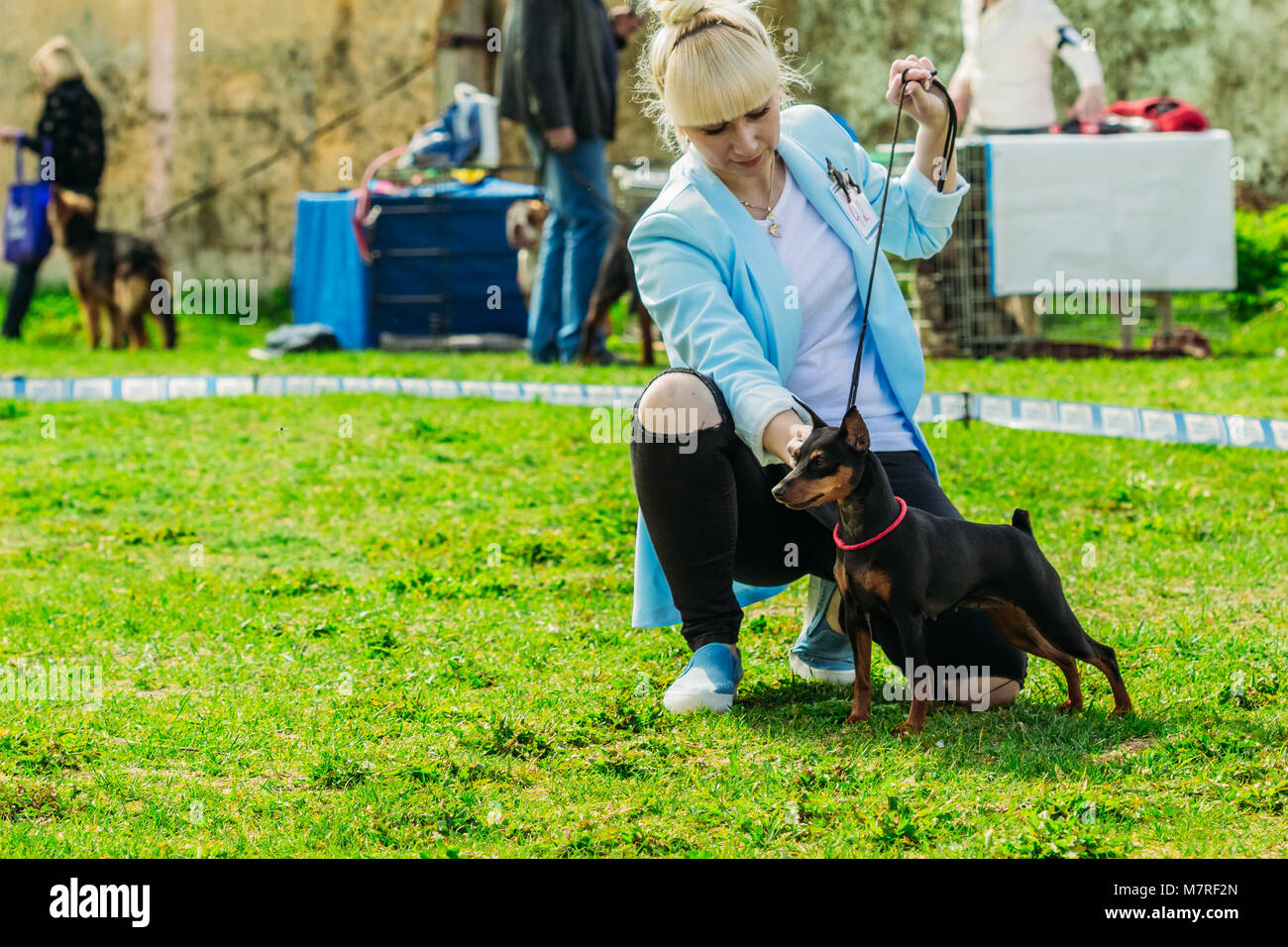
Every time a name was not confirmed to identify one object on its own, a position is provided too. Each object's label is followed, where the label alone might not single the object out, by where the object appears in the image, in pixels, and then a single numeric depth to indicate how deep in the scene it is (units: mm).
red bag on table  9234
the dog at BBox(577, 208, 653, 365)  8812
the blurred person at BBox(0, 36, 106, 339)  12125
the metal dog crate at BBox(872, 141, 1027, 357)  9172
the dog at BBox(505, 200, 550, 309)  10297
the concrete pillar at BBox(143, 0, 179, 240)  14062
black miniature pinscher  2908
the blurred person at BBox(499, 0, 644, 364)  8758
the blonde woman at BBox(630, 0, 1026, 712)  3221
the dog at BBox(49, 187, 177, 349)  11445
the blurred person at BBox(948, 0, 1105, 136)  9328
